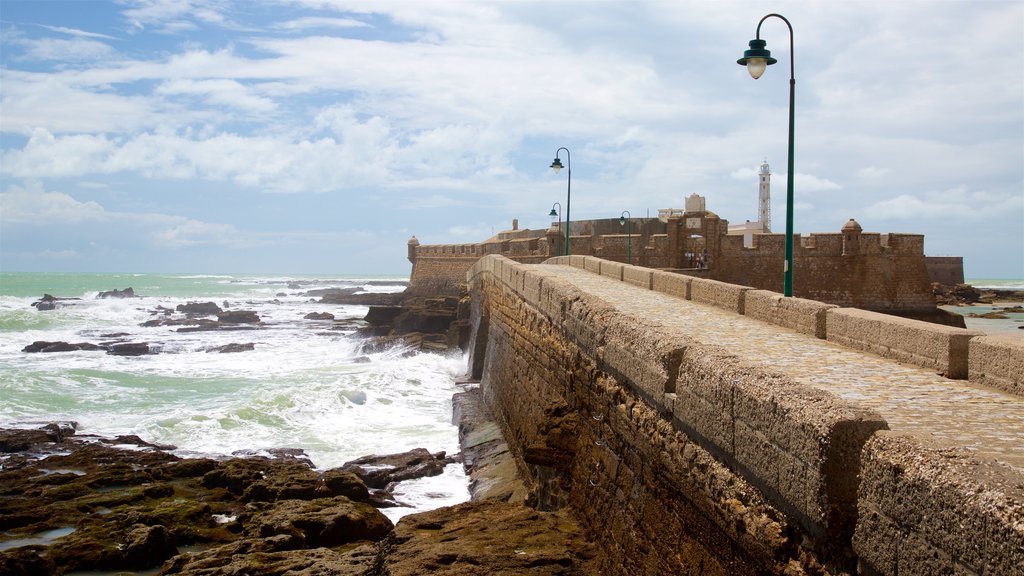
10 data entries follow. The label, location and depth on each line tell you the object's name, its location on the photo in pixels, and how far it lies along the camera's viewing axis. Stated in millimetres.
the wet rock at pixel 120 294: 73750
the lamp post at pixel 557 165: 25594
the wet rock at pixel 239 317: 47562
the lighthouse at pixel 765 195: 76688
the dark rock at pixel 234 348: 32344
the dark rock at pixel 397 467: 12648
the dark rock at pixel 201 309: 55812
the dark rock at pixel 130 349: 31133
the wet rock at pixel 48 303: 58134
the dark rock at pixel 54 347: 32156
